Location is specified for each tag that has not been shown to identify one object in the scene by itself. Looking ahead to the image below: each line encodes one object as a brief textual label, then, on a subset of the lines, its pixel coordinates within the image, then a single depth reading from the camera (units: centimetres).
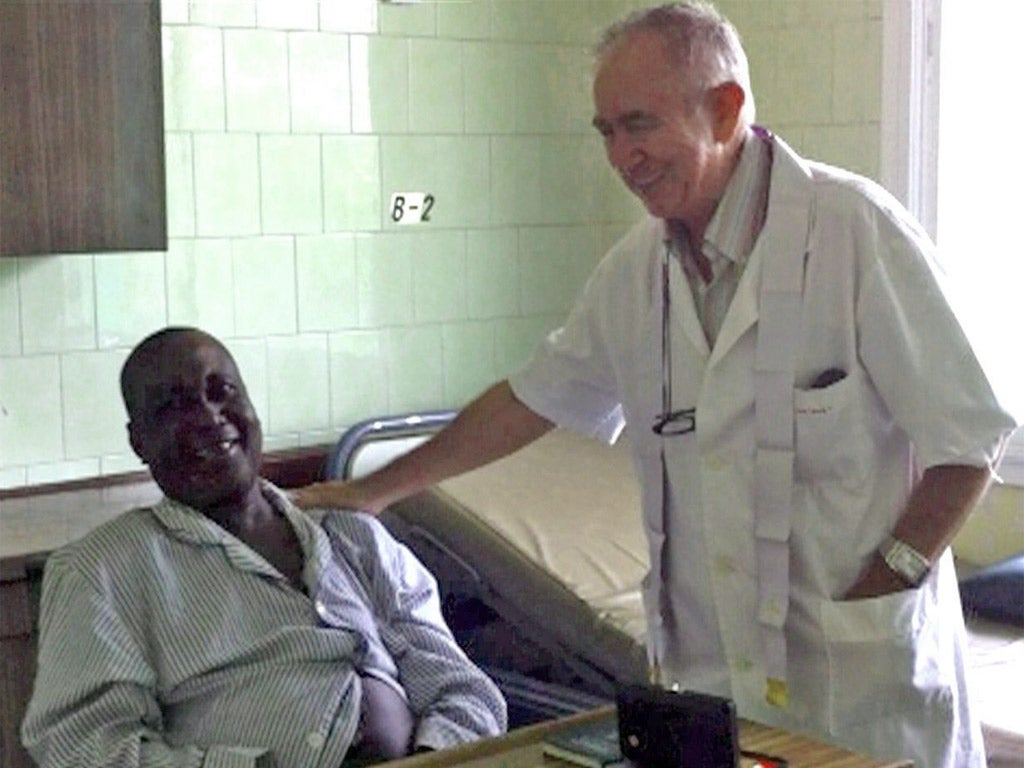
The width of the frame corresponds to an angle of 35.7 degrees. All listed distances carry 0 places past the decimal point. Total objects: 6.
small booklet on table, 168
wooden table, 169
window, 367
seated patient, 211
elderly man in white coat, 195
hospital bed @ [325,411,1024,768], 305
